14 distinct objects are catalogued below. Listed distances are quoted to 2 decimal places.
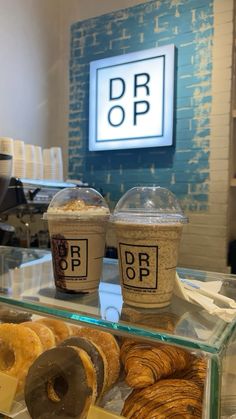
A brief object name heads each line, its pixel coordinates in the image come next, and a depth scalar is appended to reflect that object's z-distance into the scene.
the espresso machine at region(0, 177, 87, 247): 1.53
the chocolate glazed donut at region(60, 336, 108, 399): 0.53
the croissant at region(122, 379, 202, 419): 0.45
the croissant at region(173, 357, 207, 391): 0.51
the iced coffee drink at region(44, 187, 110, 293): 0.56
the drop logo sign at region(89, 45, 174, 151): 2.41
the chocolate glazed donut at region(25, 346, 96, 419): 0.50
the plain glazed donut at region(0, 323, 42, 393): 0.57
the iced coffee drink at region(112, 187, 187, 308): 0.50
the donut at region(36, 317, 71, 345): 0.65
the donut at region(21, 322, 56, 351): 0.60
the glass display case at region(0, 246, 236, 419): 0.41
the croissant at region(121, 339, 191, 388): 0.50
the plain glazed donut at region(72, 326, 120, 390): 0.56
